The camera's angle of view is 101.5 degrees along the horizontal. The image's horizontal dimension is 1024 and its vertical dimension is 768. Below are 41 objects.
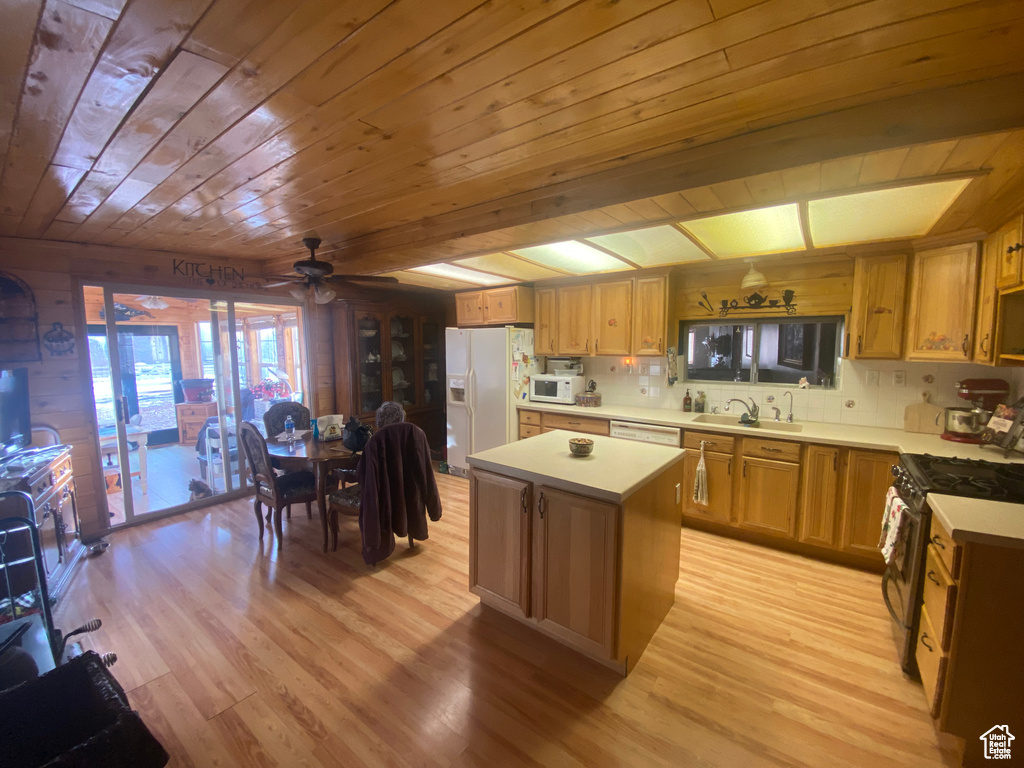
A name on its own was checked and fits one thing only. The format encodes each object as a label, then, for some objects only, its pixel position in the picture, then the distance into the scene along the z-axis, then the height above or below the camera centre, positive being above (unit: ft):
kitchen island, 6.31 -3.26
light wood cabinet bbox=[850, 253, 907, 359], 9.47 +0.80
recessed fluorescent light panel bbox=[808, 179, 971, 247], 6.09 +2.16
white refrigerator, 14.90 -1.49
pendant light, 10.61 +1.59
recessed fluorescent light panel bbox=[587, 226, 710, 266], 8.54 +2.20
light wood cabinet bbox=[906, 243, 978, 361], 8.29 +0.76
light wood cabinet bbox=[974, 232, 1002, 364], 7.46 +0.71
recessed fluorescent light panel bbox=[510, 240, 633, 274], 9.77 +2.23
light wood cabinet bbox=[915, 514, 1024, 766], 4.89 -3.68
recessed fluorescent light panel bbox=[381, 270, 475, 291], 13.76 +2.26
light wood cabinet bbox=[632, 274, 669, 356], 12.62 +0.84
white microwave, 14.47 -1.58
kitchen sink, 10.73 -2.23
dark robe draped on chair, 9.12 -3.33
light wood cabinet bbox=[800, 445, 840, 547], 9.60 -3.57
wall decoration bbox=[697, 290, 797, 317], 11.44 +1.06
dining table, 10.11 -2.74
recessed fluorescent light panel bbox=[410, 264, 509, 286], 12.46 +2.24
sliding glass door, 11.55 -1.19
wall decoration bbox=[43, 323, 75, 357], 10.38 +0.16
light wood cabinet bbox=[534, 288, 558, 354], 15.05 +0.85
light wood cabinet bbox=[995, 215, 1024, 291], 6.52 +1.37
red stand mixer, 8.87 -1.41
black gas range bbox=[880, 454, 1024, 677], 6.25 -2.49
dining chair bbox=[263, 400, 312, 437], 12.46 -2.17
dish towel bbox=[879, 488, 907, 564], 7.02 -3.26
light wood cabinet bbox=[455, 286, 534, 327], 14.99 +1.42
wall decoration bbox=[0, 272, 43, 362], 9.70 +0.60
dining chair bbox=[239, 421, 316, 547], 10.19 -3.53
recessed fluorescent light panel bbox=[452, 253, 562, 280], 10.81 +2.20
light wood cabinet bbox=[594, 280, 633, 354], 13.34 +0.85
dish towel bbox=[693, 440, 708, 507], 11.07 -3.75
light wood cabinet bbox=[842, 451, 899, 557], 9.07 -3.45
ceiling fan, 9.39 +1.59
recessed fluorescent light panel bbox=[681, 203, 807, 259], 7.25 +2.18
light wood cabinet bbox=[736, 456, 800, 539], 10.09 -3.81
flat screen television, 8.54 -1.37
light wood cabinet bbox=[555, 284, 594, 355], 14.25 +0.82
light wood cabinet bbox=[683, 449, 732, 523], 10.91 -3.83
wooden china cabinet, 15.90 -0.62
